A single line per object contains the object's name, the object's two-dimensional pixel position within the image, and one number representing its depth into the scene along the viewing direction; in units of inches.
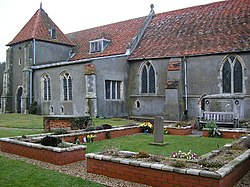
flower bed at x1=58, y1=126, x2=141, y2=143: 513.3
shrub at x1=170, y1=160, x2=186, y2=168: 287.1
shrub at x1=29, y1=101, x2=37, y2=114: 1192.8
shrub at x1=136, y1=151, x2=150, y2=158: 336.4
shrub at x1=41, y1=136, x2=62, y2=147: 402.9
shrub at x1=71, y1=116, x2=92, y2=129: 655.8
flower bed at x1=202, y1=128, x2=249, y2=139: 581.4
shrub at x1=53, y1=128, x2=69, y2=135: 548.3
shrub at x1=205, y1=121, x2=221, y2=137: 618.2
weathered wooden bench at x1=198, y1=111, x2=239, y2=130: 722.2
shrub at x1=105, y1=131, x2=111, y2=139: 590.2
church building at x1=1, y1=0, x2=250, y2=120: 912.9
